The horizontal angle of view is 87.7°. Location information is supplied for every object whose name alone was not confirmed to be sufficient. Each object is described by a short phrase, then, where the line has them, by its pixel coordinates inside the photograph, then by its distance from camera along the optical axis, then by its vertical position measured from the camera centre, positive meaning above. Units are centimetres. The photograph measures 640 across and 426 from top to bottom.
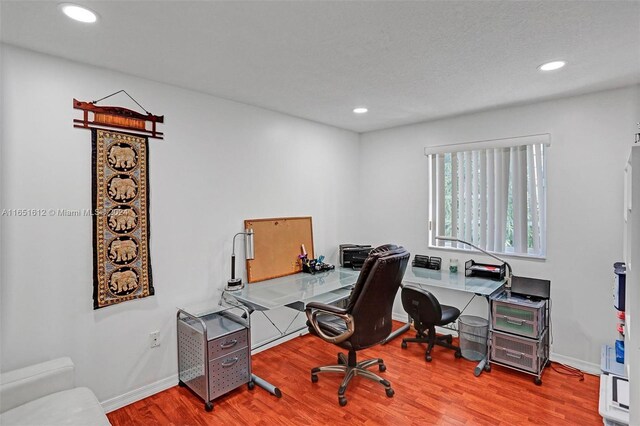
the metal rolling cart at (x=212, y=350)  238 -102
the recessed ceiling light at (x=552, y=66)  217 +97
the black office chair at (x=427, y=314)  296 -95
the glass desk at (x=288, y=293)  257 -66
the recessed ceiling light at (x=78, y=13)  154 +96
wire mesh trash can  308 -119
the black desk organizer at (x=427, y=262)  361 -54
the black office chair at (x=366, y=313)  232 -74
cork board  317 -32
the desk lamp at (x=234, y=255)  285 -38
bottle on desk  351 -57
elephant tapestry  225 -3
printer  371 -47
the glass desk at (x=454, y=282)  286 -65
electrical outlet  252 -95
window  308 +18
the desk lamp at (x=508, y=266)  296 -51
